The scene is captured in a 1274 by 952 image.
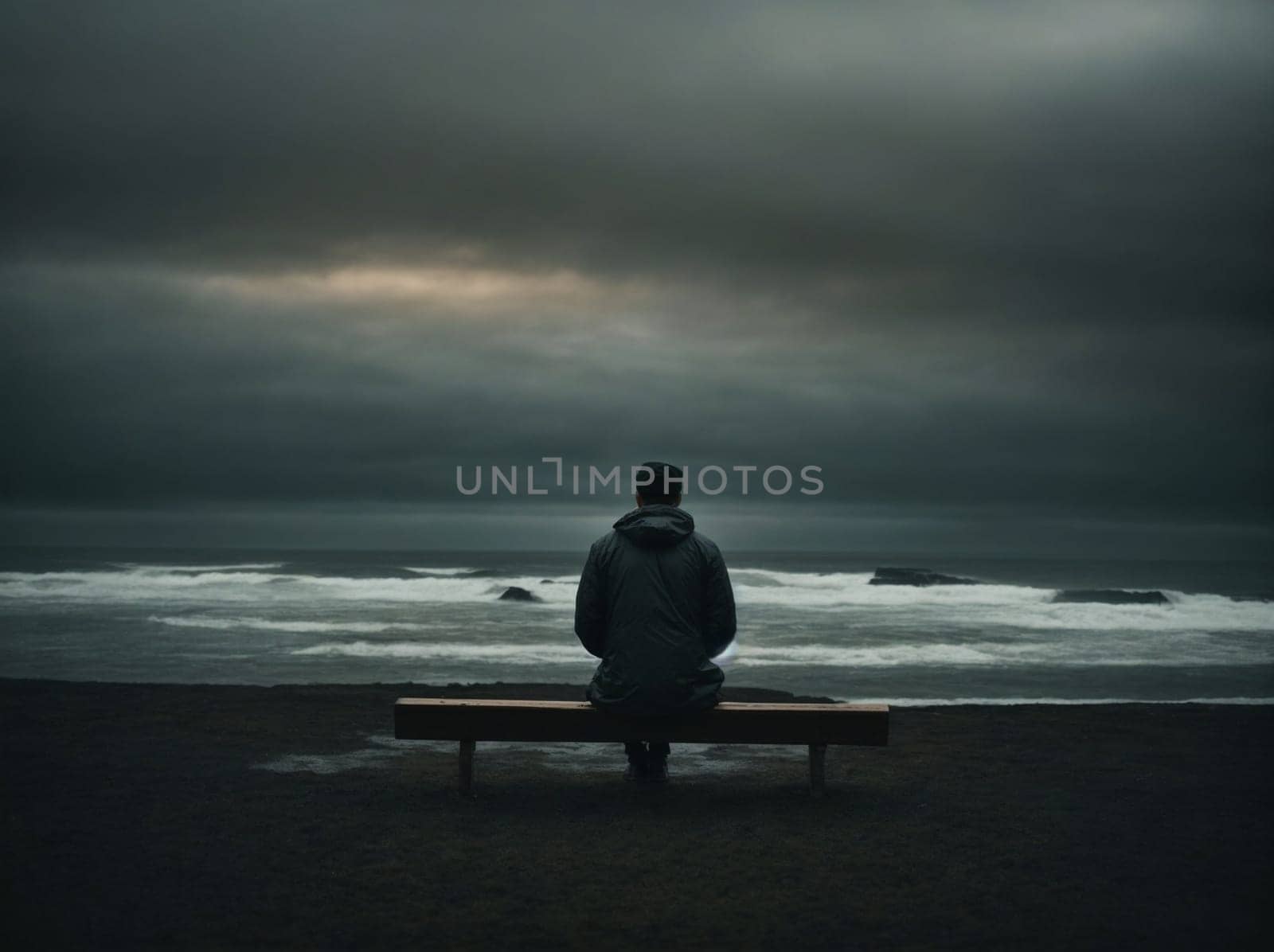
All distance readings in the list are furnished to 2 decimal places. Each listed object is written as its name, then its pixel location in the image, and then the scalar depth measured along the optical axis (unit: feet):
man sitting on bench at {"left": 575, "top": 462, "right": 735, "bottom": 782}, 18.51
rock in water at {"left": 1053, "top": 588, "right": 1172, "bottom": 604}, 143.84
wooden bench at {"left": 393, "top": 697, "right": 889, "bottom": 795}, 18.81
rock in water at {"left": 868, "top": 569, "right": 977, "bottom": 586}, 175.63
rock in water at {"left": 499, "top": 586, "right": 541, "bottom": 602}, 118.11
